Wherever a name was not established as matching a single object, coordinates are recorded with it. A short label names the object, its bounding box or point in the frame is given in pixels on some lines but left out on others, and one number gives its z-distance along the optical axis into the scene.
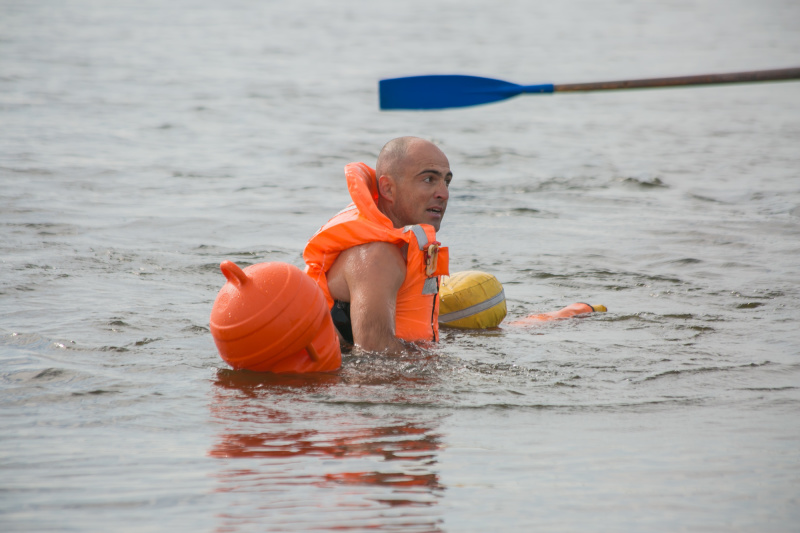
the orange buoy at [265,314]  9.93
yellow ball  13.95
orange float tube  14.56
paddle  17.25
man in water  11.05
